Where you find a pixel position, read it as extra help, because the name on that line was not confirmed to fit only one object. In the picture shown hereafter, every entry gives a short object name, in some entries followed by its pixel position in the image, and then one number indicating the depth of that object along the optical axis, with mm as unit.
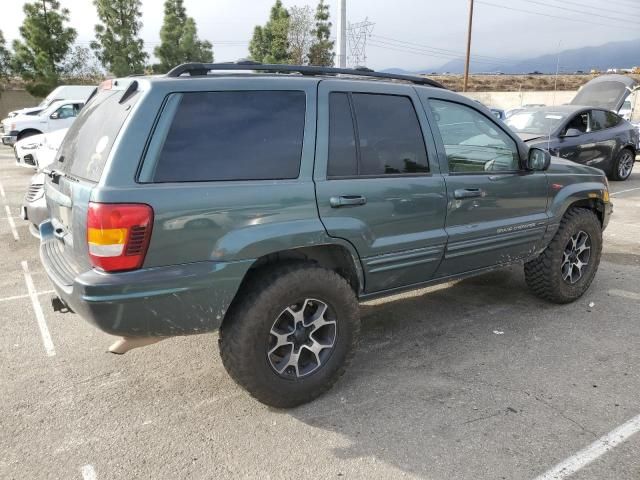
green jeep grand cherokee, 2436
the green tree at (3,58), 30141
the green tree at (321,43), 34822
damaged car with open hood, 9375
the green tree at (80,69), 30969
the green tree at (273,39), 34938
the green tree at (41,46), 29125
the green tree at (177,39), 34062
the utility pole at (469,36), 29906
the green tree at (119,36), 31016
